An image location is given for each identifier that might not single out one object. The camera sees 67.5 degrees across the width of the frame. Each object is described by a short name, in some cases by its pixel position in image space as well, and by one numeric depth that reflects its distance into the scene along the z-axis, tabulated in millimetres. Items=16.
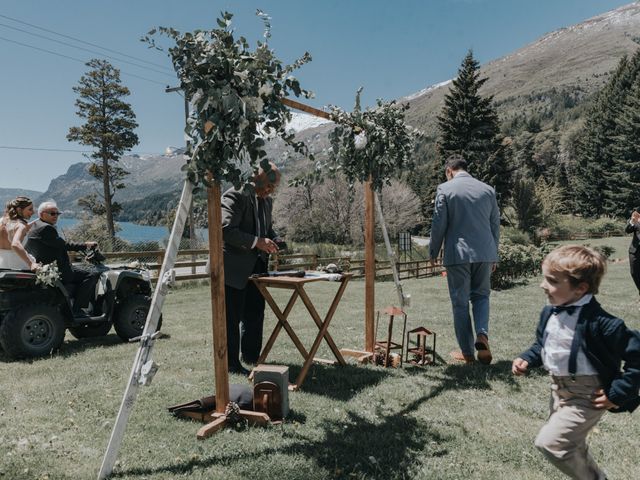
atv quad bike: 5312
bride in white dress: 5477
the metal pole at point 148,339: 2617
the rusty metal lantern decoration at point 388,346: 4844
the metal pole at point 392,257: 5137
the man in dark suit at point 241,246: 4125
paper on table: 4395
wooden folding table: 4067
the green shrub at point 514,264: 13406
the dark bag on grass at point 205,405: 3410
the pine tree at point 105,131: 28250
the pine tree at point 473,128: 37250
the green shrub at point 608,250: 22683
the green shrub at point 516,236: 25734
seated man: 5723
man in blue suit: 4762
